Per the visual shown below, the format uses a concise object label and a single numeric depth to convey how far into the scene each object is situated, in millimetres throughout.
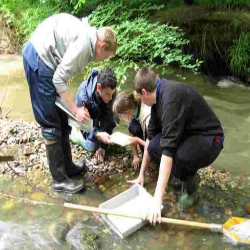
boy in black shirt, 2471
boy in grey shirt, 2615
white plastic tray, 2742
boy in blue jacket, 3197
